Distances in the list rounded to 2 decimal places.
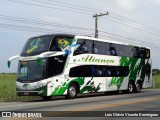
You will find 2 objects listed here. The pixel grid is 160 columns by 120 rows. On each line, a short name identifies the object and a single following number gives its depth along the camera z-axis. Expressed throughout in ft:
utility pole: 134.74
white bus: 70.49
